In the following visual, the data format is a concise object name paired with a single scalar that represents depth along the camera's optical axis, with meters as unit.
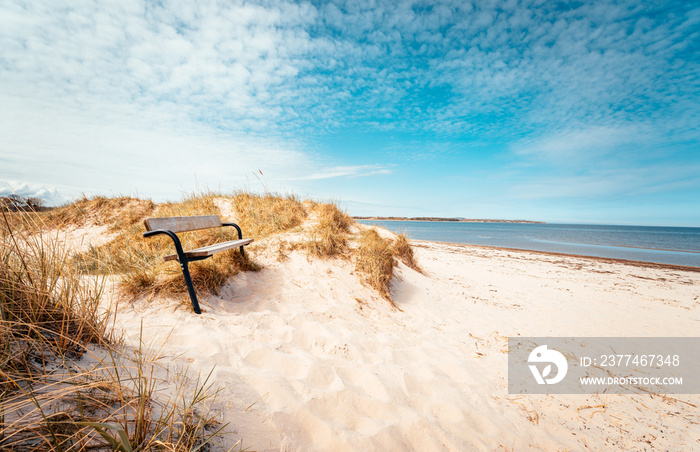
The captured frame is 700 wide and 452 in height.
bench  3.08
